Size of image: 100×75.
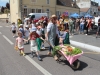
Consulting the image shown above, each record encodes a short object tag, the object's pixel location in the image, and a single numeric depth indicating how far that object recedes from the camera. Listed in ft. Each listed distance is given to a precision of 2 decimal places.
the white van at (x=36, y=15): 57.93
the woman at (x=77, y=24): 35.60
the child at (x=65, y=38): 14.20
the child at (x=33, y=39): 14.41
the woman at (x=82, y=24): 32.15
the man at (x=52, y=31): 13.58
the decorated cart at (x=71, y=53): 11.38
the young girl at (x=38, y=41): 14.54
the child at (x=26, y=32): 22.22
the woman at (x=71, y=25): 31.66
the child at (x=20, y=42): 15.53
